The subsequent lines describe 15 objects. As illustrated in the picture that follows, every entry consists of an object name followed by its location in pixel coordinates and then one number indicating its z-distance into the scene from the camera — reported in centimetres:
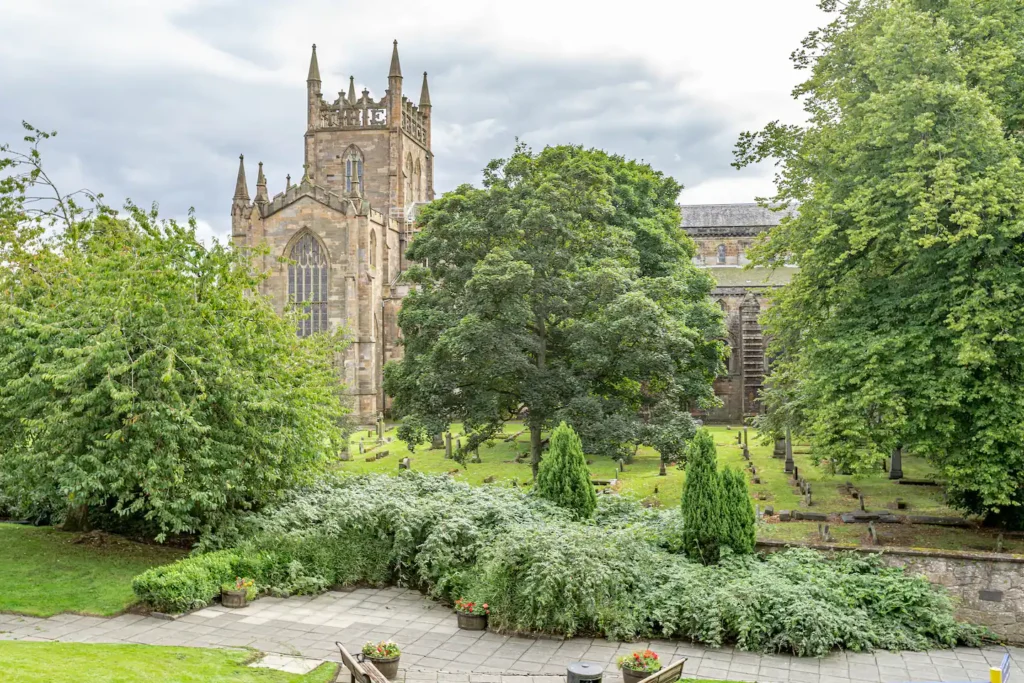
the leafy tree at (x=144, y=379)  1750
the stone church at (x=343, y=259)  5394
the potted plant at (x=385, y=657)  1294
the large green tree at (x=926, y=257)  1791
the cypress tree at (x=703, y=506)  1736
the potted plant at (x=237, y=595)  1661
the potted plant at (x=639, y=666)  1253
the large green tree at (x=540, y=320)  2411
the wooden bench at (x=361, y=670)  1170
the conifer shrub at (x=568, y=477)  1938
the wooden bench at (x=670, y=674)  1165
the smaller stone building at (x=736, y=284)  5431
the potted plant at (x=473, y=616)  1563
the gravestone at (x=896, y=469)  2969
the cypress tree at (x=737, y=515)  1738
